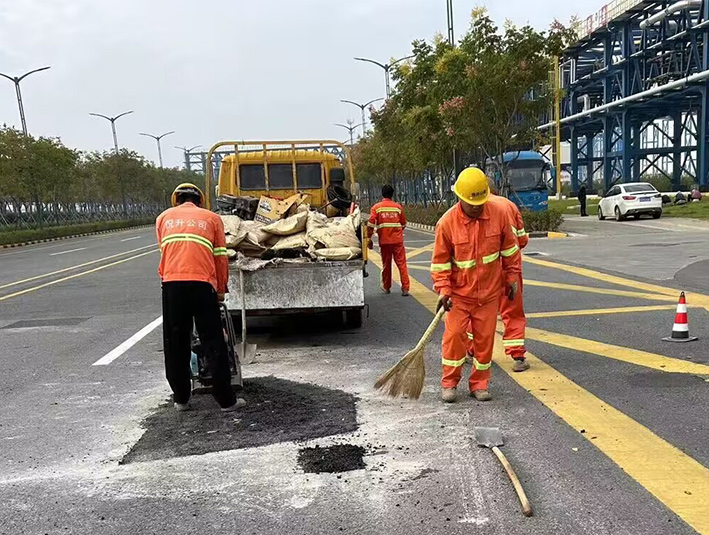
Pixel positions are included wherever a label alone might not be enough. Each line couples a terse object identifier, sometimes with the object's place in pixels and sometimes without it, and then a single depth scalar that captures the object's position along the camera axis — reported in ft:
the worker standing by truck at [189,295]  14.70
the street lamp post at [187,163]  304.20
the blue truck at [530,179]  83.30
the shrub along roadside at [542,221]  68.44
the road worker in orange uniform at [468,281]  15.17
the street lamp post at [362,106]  156.39
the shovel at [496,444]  10.35
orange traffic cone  19.69
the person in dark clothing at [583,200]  95.86
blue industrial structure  112.88
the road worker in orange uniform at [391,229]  31.53
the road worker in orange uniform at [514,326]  17.70
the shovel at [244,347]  19.54
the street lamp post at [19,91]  112.57
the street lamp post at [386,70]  111.02
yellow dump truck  23.00
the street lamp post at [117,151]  169.07
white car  78.38
